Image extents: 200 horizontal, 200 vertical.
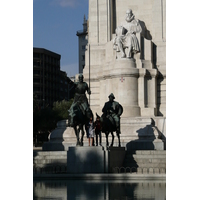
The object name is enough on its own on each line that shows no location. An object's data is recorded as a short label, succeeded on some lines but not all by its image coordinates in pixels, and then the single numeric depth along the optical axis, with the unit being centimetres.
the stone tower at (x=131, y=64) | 3512
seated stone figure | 3559
